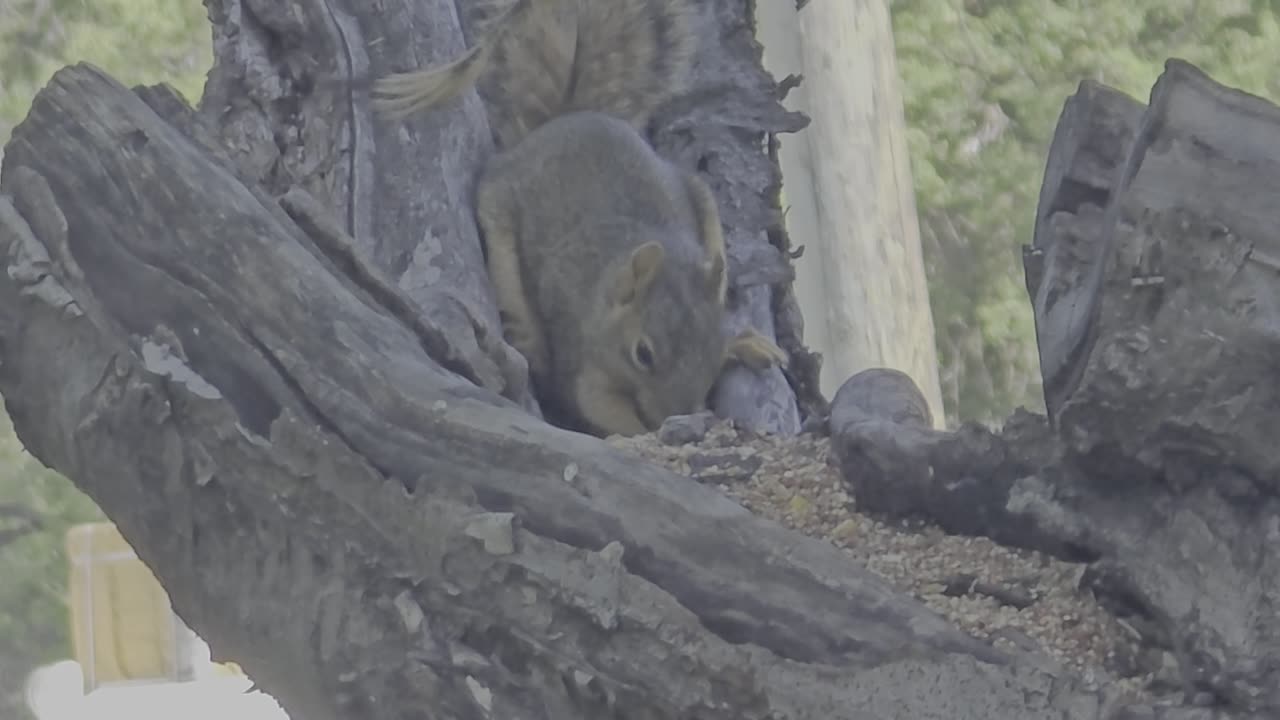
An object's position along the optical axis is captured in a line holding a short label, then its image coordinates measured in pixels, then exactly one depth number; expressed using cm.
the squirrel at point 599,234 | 875
